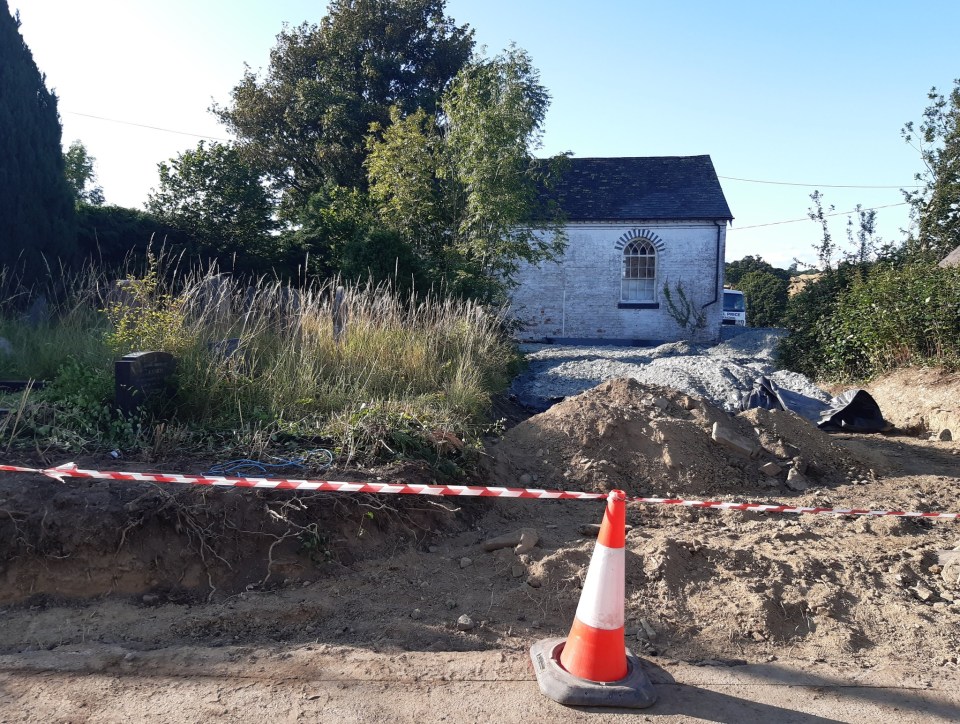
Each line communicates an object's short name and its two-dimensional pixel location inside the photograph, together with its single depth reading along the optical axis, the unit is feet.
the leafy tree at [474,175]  51.19
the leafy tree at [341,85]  80.07
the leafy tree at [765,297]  113.50
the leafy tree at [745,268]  141.72
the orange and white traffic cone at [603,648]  10.95
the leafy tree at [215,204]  54.85
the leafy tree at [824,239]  83.10
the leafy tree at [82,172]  66.18
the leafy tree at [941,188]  63.57
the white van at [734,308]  90.48
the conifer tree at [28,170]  39.99
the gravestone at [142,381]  18.63
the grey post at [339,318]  28.37
